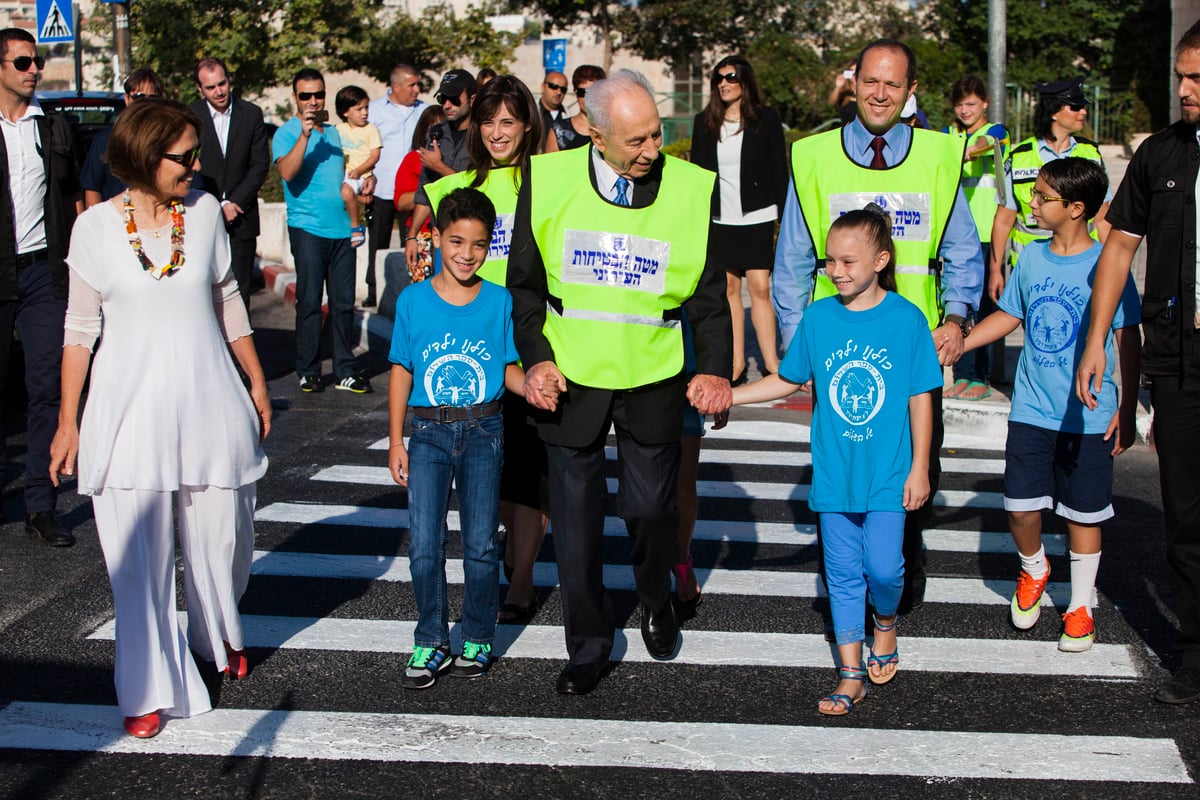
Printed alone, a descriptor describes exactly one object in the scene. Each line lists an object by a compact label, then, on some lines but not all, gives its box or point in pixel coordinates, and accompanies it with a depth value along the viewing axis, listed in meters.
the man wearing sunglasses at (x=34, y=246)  7.05
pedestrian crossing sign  16.34
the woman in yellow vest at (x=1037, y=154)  9.09
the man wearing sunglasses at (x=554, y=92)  10.82
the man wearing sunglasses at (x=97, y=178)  8.84
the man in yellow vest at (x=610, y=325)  4.89
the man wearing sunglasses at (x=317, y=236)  10.76
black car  14.23
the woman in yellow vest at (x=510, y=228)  5.72
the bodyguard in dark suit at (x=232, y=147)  10.27
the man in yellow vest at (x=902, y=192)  5.56
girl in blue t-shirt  4.97
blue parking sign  22.09
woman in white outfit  4.75
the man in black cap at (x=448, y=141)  6.61
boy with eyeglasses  5.59
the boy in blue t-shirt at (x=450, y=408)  5.12
